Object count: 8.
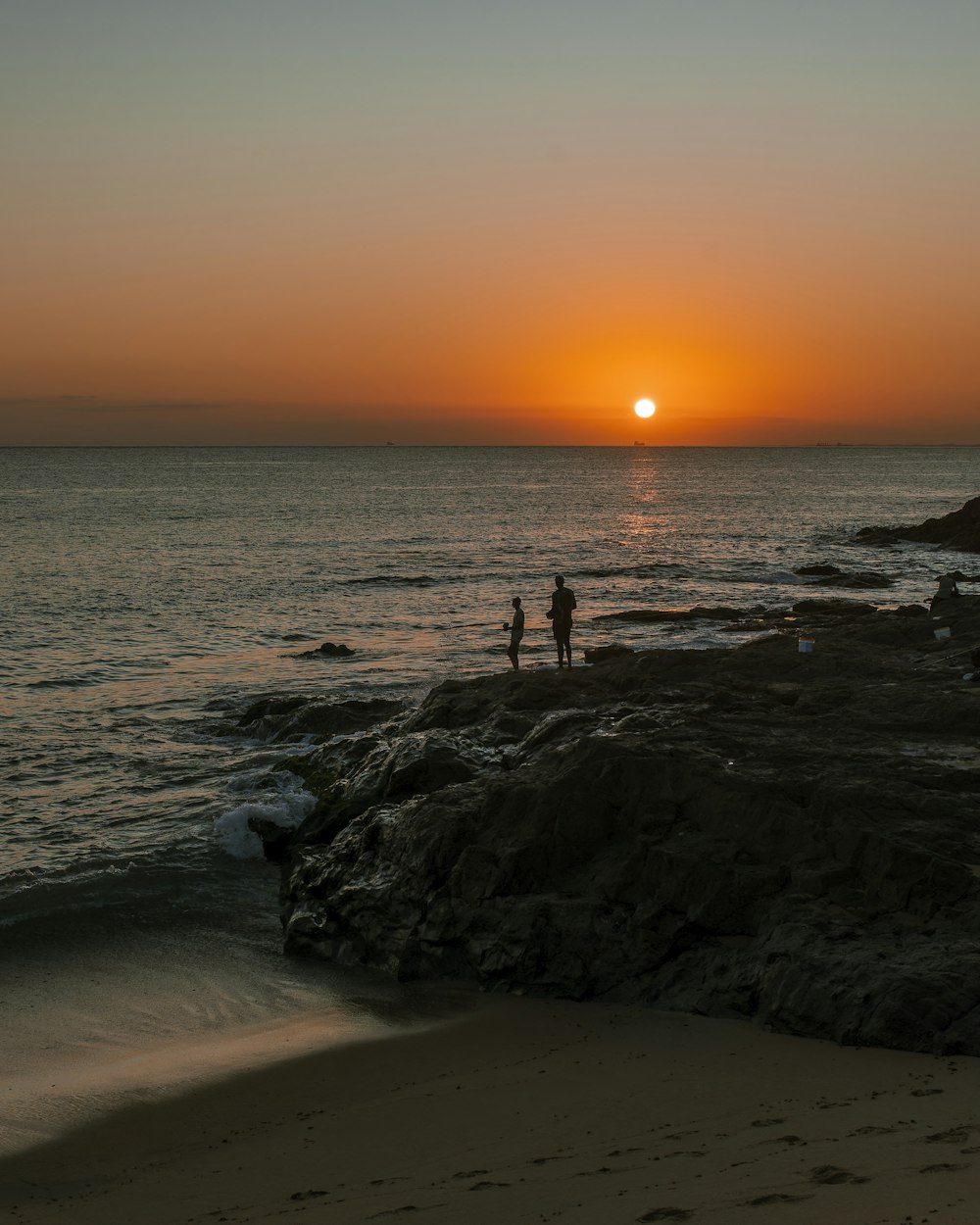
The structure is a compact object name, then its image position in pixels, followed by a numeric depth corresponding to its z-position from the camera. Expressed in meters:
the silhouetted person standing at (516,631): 21.76
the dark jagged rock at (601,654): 22.69
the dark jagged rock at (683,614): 32.75
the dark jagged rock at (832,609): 30.51
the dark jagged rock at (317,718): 19.44
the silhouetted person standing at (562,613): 21.16
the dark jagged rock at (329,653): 28.20
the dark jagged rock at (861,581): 40.94
